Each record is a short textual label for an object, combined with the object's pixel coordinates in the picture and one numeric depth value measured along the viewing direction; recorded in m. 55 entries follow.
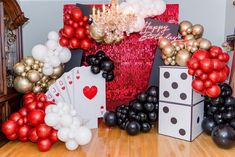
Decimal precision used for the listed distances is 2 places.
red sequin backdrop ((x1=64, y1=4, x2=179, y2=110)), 4.25
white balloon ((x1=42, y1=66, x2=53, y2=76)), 3.71
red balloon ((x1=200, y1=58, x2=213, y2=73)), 3.10
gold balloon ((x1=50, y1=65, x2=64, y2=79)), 3.81
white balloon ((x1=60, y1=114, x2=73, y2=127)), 3.10
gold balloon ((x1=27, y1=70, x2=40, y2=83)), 3.62
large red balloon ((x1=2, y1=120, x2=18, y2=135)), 3.24
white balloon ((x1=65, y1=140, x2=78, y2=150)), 3.14
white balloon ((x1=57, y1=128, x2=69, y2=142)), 3.10
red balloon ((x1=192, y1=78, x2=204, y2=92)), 3.18
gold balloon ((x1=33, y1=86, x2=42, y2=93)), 3.76
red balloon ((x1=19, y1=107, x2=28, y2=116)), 3.39
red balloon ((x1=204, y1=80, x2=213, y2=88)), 3.13
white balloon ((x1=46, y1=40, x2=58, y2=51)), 3.75
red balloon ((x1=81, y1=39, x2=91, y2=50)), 3.83
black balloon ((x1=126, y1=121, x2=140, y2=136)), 3.59
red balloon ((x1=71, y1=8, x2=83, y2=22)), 3.72
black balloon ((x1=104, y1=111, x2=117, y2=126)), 3.93
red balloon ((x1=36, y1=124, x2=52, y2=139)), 3.11
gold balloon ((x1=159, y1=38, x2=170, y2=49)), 3.69
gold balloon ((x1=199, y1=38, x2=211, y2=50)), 3.51
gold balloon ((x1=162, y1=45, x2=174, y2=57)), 3.58
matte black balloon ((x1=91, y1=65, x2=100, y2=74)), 3.79
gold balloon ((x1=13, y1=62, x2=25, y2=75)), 3.64
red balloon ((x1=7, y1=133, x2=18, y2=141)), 3.30
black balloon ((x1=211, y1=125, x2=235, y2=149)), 3.12
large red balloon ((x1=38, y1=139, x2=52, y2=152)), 3.12
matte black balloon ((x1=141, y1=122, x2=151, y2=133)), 3.73
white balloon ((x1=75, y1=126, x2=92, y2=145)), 3.10
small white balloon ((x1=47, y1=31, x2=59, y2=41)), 3.82
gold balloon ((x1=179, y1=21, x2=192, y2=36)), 3.90
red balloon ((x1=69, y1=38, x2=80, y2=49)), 3.80
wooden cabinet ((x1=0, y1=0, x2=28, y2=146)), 3.33
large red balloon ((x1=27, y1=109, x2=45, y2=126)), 3.20
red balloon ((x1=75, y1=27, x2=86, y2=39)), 3.76
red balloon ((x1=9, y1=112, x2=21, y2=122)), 3.31
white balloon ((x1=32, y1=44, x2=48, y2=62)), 3.67
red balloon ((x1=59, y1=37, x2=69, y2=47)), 3.79
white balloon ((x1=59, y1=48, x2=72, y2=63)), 3.79
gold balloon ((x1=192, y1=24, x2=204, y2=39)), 3.82
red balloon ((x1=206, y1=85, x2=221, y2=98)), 3.13
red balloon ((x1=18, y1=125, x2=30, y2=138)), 3.28
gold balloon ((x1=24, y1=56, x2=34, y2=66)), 3.70
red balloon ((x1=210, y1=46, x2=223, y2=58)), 3.34
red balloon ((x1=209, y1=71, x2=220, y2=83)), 3.11
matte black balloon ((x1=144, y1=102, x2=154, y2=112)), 3.77
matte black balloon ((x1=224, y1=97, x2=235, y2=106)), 3.59
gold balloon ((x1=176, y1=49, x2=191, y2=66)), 3.48
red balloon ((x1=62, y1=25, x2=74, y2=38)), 3.73
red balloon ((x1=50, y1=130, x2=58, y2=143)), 3.20
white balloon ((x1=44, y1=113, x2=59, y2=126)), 3.10
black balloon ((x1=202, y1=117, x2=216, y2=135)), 3.58
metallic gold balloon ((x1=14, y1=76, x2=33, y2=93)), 3.63
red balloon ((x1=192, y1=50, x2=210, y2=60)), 3.20
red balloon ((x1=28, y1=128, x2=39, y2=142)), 3.19
